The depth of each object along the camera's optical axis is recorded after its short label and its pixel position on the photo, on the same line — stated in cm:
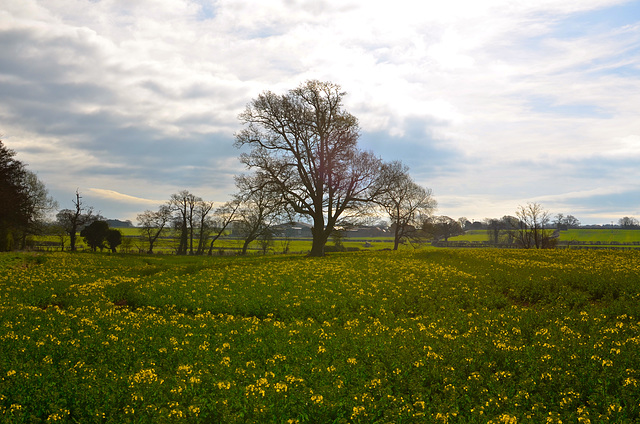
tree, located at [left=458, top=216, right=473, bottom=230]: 17322
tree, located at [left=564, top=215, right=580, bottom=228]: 13950
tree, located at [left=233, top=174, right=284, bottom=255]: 6962
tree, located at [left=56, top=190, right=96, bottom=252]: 5822
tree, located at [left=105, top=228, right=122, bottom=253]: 6259
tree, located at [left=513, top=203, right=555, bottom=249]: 6462
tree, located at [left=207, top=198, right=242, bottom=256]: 7400
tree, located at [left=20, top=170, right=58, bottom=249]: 6156
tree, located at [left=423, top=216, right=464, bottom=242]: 6912
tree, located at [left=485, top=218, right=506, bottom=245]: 11225
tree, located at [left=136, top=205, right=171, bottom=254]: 7688
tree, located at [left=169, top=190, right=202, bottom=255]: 7425
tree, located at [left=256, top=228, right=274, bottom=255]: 7038
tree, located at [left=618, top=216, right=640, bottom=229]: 14462
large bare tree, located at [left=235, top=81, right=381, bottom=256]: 4125
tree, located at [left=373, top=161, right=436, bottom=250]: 6571
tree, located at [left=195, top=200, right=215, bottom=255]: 7694
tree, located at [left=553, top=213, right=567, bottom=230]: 15130
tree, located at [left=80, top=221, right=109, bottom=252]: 6156
